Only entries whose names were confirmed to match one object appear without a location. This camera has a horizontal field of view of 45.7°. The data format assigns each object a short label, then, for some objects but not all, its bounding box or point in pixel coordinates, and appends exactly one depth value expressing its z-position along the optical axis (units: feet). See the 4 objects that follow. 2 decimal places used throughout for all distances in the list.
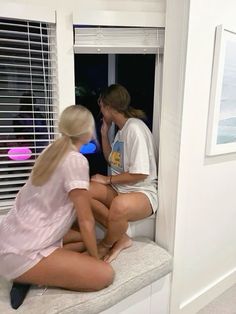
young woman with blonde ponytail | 4.62
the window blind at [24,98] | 5.28
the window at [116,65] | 5.54
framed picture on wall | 5.57
